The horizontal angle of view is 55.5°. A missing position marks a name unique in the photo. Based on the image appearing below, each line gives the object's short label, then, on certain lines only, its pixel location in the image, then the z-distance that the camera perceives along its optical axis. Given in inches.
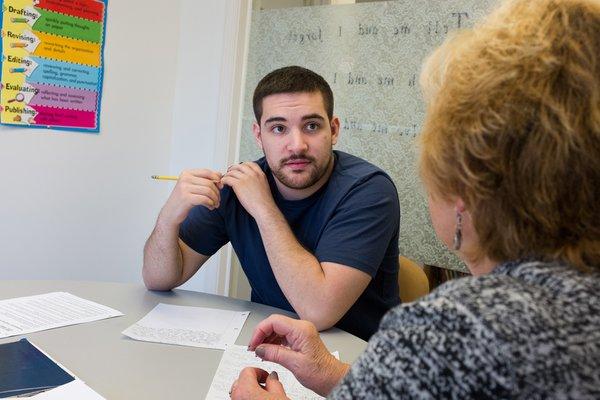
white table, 36.6
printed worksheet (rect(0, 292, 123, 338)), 44.9
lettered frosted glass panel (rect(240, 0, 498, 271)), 79.4
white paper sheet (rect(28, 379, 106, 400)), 33.2
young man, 53.1
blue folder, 33.6
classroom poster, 76.8
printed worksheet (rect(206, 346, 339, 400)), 37.0
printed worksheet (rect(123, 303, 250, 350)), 44.9
